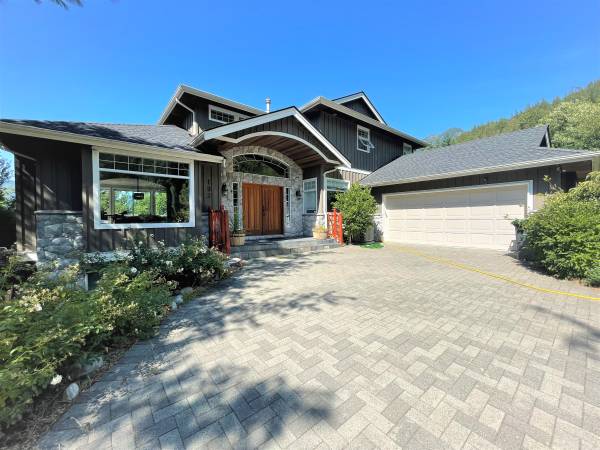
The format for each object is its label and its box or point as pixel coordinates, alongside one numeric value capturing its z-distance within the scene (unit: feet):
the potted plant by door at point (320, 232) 33.30
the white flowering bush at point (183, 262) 15.28
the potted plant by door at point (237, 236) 26.58
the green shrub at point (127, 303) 9.08
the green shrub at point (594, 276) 15.76
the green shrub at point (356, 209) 34.58
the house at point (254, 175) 18.31
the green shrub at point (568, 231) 16.89
